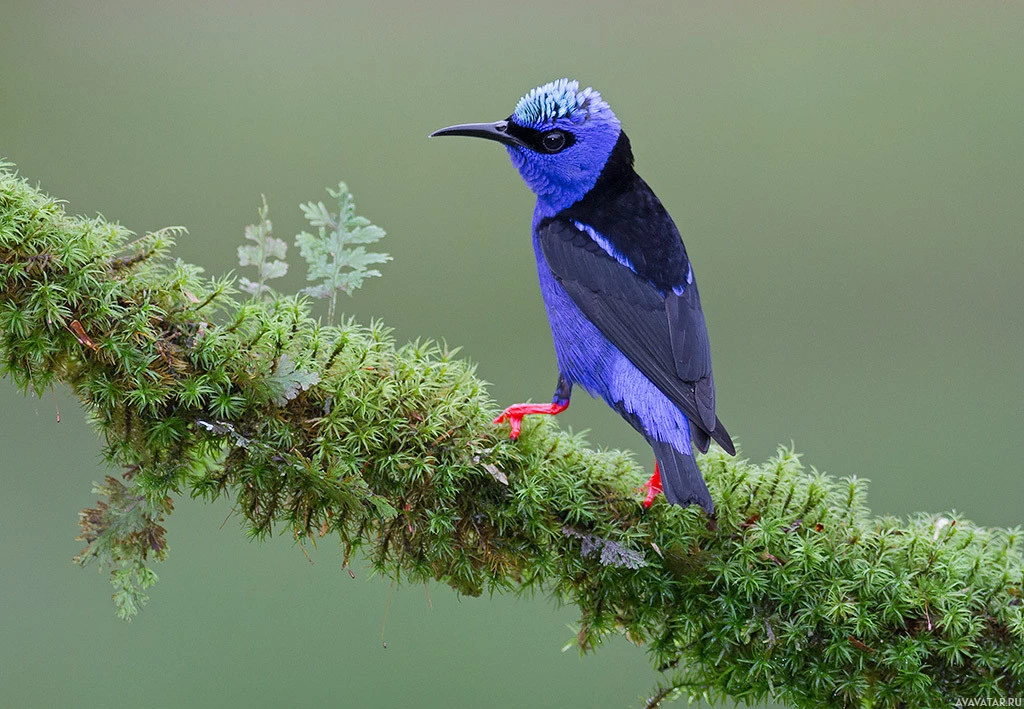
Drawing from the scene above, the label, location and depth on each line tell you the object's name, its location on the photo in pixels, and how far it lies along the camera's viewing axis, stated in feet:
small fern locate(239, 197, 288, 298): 16.21
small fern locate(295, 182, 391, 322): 17.58
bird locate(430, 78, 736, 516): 18.95
